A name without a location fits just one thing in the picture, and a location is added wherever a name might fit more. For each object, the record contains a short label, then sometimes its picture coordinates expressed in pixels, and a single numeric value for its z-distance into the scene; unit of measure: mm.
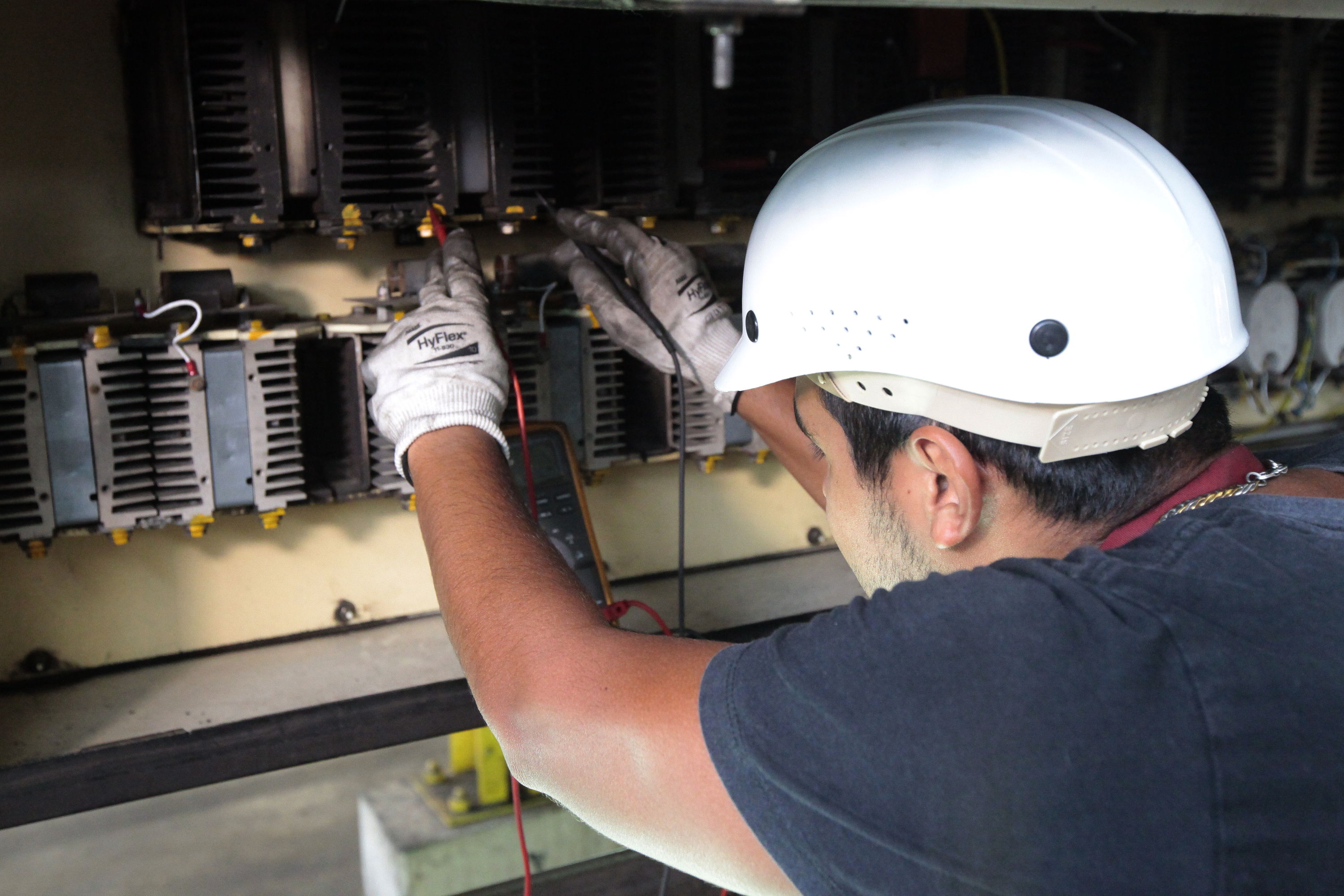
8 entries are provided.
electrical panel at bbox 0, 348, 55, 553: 1159
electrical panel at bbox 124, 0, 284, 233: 1215
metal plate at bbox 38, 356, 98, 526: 1171
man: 598
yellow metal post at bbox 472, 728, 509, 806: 1949
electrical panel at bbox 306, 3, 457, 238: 1272
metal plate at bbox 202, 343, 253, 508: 1242
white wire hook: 1206
